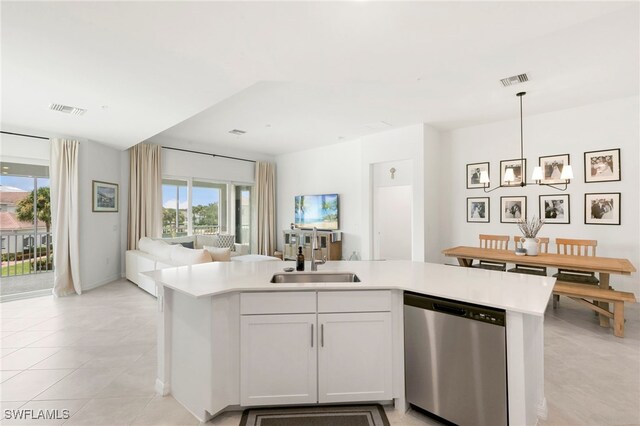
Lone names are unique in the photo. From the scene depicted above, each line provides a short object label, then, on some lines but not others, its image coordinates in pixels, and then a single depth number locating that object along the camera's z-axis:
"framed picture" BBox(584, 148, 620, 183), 4.17
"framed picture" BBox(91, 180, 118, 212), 5.14
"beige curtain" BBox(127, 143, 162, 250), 5.79
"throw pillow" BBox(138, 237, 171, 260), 4.55
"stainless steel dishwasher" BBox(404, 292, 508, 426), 1.55
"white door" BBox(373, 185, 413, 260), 6.05
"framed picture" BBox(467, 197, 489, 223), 5.32
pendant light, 3.50
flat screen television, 6.86
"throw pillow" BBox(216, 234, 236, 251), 6.30
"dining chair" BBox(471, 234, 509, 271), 4.24
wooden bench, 2.99
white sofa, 4.02
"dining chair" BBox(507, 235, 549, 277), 3.91
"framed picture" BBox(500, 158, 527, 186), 4.92
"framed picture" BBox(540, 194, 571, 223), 4.57
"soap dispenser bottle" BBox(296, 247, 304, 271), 2.38
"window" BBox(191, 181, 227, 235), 6.92
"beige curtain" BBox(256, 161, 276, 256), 7.77
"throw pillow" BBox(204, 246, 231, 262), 4.14
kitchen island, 1.84
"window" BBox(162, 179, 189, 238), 6.39
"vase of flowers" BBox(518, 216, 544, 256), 3.83
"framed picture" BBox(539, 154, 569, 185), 4.59
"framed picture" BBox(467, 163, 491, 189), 5.36
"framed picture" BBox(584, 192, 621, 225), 4.17
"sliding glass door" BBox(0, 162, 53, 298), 4.98
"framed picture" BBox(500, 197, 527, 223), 4.95
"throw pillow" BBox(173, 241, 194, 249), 6.06
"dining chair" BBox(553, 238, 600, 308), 3.58
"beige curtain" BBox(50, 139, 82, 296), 4.57
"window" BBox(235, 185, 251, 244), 7.74
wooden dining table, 3.12
